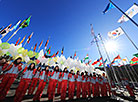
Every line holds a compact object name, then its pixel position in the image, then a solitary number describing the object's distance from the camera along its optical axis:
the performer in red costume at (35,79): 4.18
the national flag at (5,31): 7.05
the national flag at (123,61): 12.01
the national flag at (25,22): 8.20
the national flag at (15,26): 8.02
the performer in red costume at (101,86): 6.25
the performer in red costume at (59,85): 4.93
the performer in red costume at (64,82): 4.06
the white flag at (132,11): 4.95
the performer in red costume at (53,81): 3.82
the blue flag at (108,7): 5.86
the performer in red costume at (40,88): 3.37
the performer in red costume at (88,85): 5.55
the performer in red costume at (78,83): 4.93
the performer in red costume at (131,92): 6.08
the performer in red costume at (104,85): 6.31
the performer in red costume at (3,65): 3.17
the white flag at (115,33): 7.72
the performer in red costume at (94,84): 5.86
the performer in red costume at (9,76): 2.84
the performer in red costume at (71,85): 4.50
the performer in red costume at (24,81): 2.93
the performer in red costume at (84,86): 5.10
